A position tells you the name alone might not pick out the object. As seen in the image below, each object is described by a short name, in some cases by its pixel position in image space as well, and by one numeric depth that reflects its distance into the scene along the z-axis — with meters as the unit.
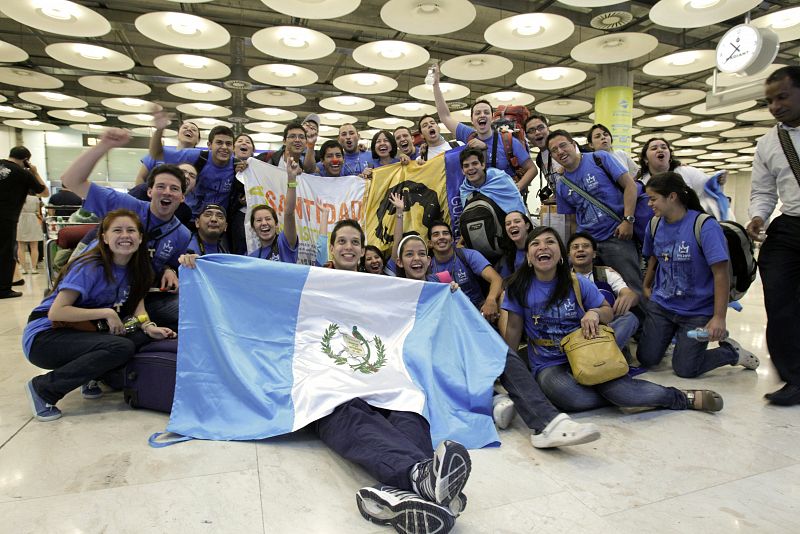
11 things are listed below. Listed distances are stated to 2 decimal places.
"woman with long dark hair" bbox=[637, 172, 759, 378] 3.12
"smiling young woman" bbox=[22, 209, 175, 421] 2.47
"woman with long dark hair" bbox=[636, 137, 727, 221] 3.94
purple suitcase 2.56
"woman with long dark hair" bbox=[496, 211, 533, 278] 3.44
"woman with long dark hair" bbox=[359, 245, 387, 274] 3.35
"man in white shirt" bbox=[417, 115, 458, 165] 4.76
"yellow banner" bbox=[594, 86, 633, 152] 10.51
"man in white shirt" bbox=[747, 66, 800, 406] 2.74
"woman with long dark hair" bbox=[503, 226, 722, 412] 2.62
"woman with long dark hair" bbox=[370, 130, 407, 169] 4.66
